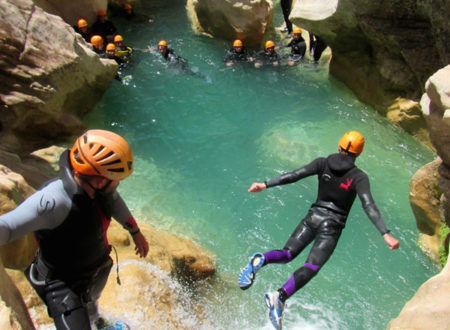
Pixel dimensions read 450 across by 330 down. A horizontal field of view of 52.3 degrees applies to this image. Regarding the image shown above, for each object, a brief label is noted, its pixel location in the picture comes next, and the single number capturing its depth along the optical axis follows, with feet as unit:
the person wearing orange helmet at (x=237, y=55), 46.57
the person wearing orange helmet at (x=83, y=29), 45.85
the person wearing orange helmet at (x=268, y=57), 45.90
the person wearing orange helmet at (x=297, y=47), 46.24
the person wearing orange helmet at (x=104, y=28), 48.44
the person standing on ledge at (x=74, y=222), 9.76
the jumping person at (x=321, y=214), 16.57
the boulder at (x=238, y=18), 48.55
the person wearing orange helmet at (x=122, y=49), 44.28
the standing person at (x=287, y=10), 53.67
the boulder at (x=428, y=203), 23.20
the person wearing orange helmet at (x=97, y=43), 43.04
